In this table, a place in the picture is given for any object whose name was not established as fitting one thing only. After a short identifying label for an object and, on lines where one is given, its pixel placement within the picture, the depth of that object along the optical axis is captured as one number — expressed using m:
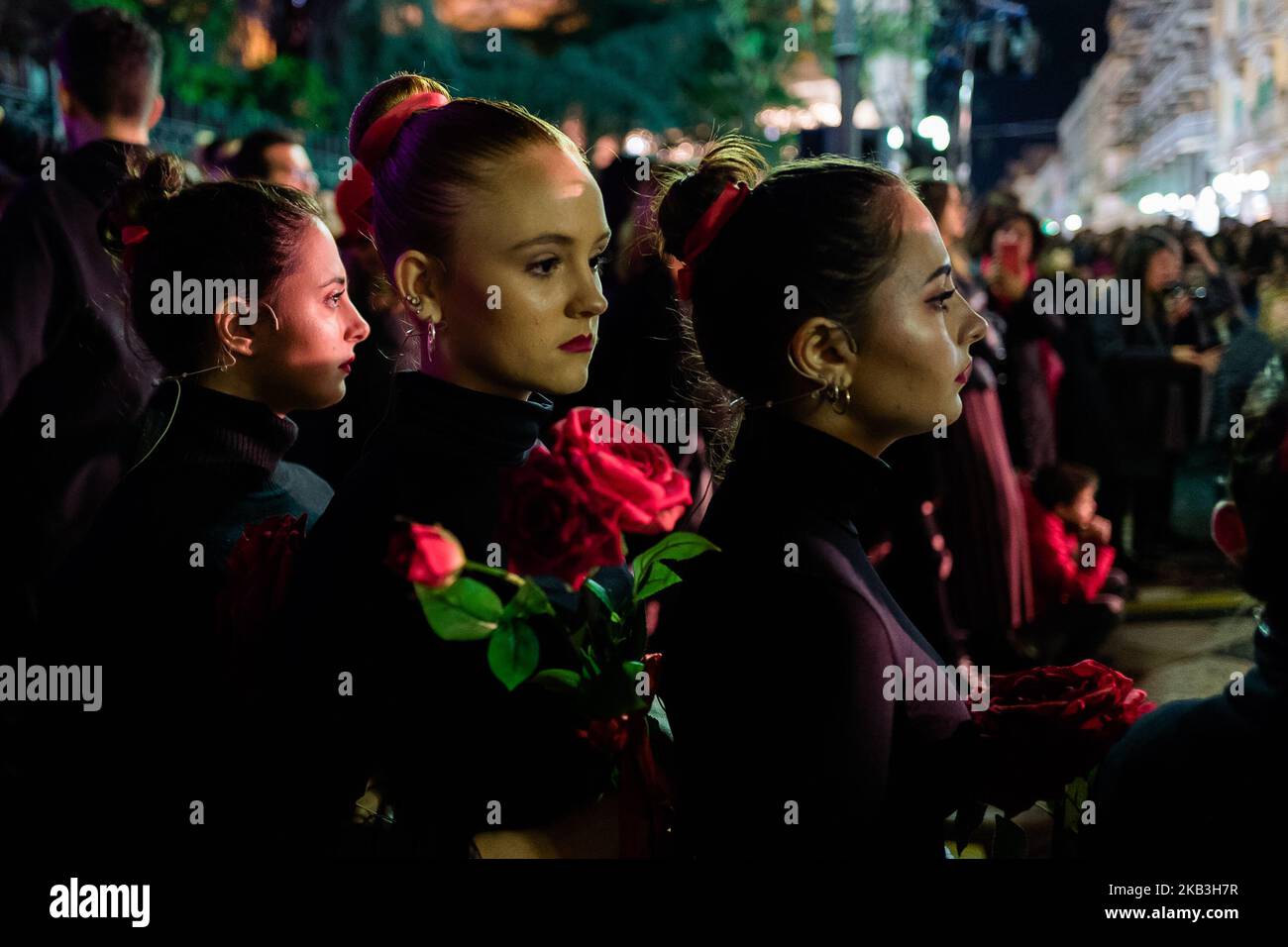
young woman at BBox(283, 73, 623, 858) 1.68
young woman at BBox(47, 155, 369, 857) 2.02
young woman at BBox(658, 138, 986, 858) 1.60
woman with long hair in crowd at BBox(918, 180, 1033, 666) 5.05
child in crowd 5.29
